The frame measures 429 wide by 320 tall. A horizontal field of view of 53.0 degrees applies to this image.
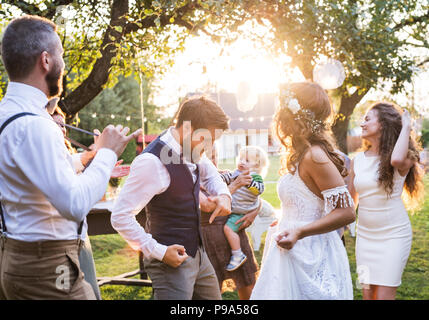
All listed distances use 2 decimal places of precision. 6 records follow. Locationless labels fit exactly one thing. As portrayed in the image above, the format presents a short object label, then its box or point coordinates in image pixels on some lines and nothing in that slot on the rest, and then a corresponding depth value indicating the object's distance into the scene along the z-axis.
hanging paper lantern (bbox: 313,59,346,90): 4.43
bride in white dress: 2.15
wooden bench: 4.22
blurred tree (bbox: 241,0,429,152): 4.24
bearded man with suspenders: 1.41
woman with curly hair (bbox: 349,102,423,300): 3.09
